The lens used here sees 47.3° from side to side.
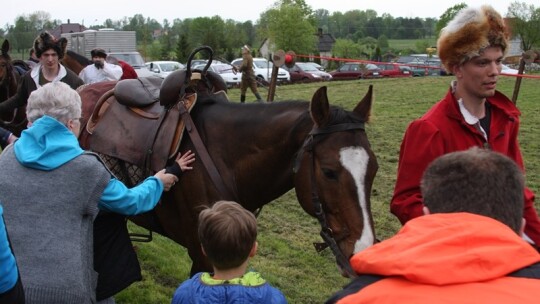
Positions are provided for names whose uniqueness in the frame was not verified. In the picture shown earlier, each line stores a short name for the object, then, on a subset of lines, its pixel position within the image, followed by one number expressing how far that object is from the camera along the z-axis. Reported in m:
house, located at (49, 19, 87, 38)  50.84
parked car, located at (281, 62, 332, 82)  29.11
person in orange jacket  1.34
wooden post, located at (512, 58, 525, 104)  11.95
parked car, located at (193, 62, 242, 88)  27.81
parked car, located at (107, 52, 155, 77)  25.37
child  2.34
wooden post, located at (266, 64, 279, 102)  9.88
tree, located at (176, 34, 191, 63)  44.25
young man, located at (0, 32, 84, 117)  5.77
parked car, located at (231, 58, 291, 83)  27.78
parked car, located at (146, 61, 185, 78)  28.67
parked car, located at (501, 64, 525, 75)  27.00
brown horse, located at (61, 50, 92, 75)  7.86
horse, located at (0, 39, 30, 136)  7.72
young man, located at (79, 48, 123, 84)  7.57
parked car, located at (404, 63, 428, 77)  32.01
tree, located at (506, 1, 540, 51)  40.07
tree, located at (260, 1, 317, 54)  44.53
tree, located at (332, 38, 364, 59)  54.45
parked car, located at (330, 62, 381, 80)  29.61
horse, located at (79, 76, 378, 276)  3.12
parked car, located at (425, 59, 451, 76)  31.23
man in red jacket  2.86
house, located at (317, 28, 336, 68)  66.88
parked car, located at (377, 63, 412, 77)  30.61
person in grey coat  2.62
